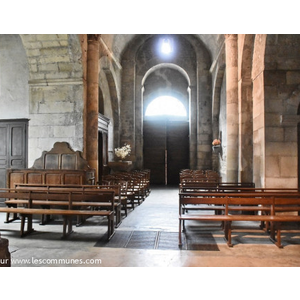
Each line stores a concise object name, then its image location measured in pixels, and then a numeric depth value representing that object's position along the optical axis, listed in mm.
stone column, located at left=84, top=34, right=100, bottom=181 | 8984
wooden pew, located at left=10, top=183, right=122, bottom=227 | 6035
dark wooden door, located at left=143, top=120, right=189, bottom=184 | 16859
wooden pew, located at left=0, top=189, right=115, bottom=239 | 4969
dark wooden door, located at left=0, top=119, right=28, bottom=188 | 8977
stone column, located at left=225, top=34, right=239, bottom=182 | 9102
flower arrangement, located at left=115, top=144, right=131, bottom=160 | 14023
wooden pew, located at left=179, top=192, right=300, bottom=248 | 4469
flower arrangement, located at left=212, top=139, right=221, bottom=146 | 13083
